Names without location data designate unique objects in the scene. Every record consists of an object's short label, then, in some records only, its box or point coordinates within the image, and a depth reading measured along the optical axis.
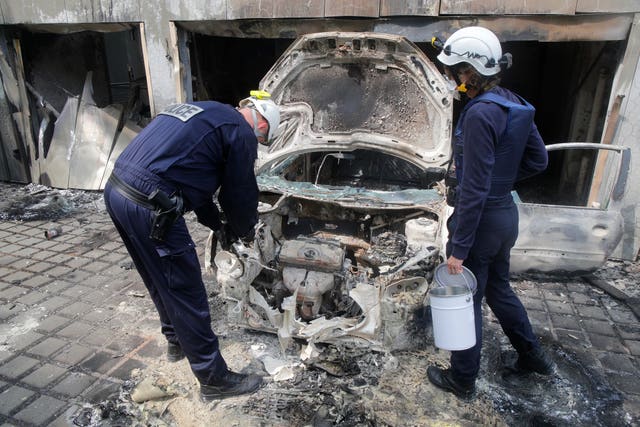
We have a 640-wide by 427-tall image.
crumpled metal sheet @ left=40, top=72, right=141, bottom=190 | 6.73
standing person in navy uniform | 2.13
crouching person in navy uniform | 2.25
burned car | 2.82
